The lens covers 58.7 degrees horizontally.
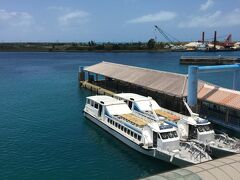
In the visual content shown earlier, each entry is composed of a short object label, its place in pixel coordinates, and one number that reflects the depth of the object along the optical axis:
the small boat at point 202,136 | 22.08
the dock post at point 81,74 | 55.72
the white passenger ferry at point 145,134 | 21.11
